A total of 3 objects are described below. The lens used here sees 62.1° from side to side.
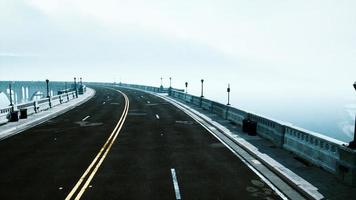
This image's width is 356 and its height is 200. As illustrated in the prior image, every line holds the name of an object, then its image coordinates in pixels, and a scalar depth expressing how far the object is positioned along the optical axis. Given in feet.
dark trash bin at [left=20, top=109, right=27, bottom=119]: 80.28
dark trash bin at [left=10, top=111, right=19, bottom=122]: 74.70
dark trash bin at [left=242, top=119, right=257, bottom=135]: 57.16
